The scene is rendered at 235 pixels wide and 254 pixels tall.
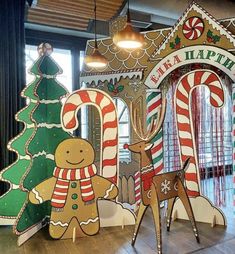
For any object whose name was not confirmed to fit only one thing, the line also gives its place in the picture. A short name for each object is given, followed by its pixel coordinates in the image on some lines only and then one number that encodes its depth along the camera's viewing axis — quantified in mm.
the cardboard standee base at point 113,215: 3455
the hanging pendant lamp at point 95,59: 3479
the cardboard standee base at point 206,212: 3432
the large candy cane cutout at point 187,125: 3475
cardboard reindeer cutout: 2785
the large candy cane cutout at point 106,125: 3389
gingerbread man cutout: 3078
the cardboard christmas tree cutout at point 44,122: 3334
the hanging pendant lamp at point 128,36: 2508
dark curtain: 3812
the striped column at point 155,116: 4027
